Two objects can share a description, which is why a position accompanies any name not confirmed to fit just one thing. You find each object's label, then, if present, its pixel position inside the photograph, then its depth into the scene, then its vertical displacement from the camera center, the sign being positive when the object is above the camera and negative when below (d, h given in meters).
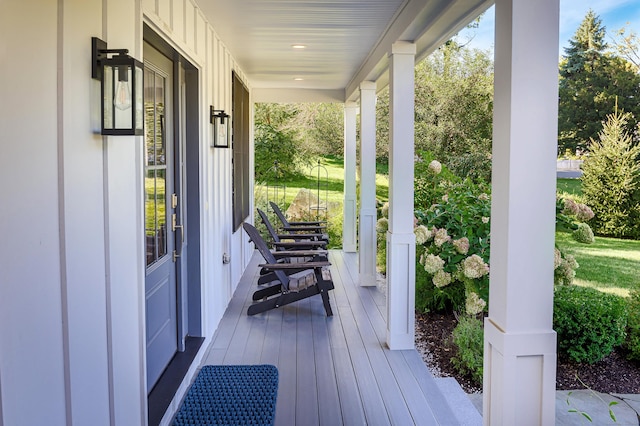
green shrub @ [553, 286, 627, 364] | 3.93 -1.01
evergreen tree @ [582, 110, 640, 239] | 5.66 +0.02
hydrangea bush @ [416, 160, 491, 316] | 4.32 -0.54
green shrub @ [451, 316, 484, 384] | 3.81 -1.18
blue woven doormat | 3.04 -1.29
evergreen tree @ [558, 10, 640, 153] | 7.01 +1.21
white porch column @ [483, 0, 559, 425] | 2.04 -0.11
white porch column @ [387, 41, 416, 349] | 4.31 -0.14
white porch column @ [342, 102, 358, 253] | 8.90 +0.03
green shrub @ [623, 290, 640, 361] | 4.16 -1.11
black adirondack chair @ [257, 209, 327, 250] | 6.64 -0.72
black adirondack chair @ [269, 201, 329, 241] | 7.83 -0.63
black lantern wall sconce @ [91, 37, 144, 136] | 1.94 +0.35
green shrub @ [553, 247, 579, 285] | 3.94 -0.62
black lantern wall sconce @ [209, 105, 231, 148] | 4.71 +0.50
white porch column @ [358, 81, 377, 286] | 6.54 +0.00
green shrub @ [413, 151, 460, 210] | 5.95 +0.02
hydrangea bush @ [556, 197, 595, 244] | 4.01 -0.25
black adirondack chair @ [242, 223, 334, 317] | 5.21 -0.98
